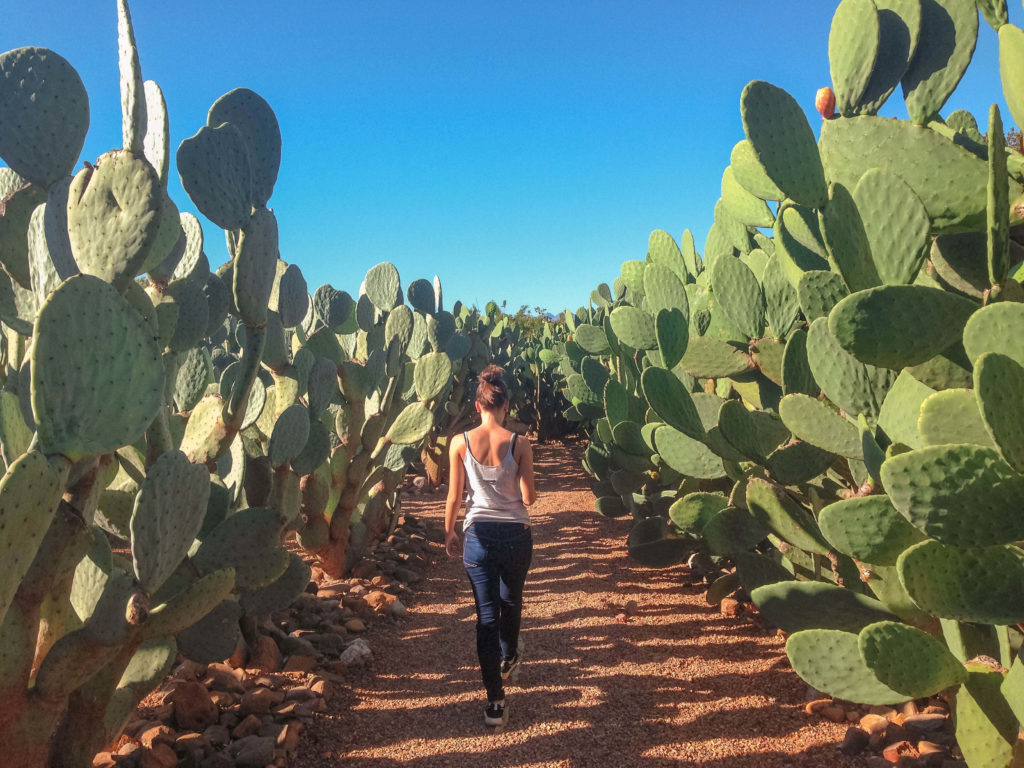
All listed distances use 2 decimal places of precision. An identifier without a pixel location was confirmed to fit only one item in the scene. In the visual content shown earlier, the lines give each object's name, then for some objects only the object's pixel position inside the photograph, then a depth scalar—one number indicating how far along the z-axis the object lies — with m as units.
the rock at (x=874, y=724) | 2.47
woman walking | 2.88
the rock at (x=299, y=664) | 3.10
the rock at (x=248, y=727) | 2.48
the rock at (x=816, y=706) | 2.70
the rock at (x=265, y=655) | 3.05
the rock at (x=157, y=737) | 2.32
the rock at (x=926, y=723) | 2.39
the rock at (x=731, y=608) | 3.82
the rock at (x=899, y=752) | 2.26
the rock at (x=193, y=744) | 2.33
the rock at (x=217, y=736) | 2.41
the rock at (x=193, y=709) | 2.51
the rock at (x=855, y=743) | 2.38
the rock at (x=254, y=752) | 2.30
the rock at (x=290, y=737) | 2.45
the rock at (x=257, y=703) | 2.63
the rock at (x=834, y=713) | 2.63
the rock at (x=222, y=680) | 2.78
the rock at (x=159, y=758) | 2.19
